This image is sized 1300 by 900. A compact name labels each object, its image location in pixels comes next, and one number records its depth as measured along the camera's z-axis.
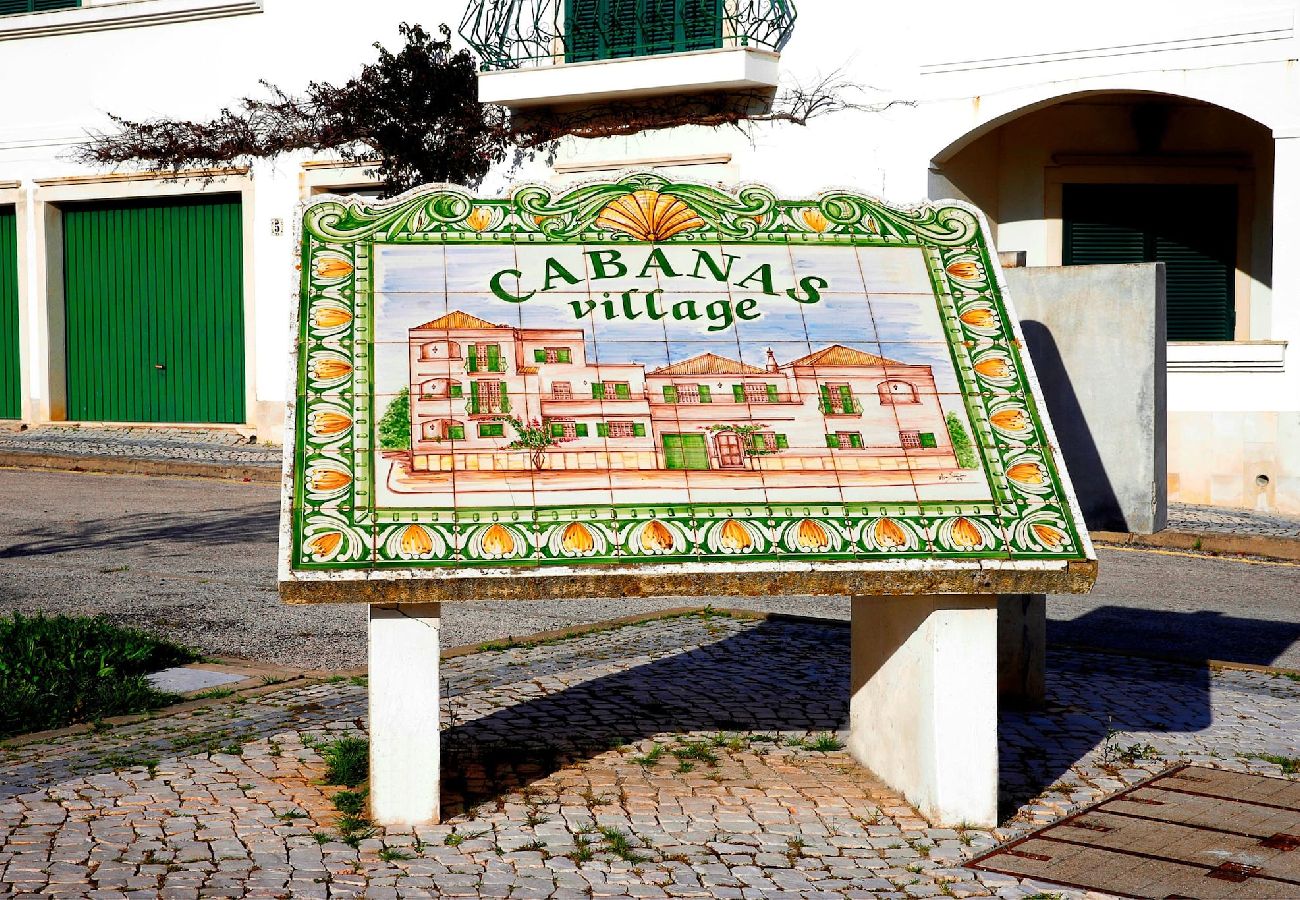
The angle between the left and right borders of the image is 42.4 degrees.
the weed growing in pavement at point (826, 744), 5.99
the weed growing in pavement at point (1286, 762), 5.73
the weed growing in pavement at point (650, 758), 5.71
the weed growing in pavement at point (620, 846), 4.68
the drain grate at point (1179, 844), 4.52
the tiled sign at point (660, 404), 4.68
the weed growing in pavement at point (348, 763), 5.36
